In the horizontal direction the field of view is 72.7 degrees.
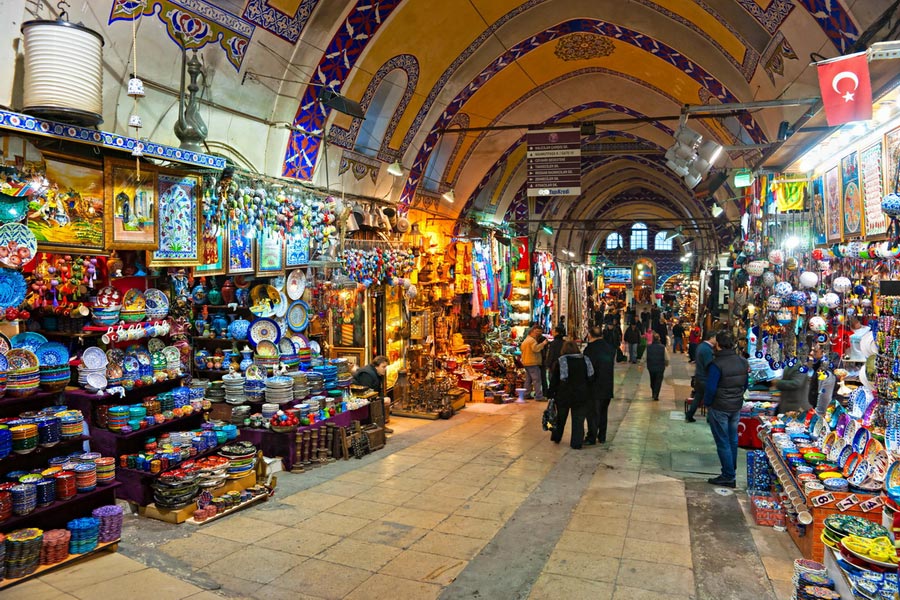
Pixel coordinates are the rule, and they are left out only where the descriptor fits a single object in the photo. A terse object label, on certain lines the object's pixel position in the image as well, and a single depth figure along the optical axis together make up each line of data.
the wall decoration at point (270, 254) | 6.47
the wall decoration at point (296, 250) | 6.87
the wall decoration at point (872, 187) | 3.86
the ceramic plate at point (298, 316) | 7.19
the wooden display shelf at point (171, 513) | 4.65
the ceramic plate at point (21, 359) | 4.14
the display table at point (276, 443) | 6.08
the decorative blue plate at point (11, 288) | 4.00
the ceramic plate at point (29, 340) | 4.32
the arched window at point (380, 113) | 8.16
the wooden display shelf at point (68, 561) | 3.52
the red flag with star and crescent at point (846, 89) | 3.13
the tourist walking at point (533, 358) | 10.26
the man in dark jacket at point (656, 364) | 10.48
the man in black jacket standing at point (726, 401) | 5.41
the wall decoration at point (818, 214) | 5.13
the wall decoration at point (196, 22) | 4.80
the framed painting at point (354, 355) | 8.82
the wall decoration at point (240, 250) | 5.98
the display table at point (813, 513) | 3.47
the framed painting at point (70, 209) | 4.13
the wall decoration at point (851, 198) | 4.27
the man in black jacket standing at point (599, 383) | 7.20
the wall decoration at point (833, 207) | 4.69
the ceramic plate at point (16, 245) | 3.79
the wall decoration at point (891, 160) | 3.60
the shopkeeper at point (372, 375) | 7.66
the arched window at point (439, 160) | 10.51
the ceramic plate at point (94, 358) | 4.77
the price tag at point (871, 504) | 3.37
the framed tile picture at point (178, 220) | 5.10
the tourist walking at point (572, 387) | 6.94
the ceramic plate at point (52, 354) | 4.43
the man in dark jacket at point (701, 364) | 7.76
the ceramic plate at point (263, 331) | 6.67
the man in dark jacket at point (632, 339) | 15.80
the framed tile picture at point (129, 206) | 4.62
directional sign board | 9.38
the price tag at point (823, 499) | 3.56
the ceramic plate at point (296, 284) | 7.14
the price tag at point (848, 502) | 3.48
